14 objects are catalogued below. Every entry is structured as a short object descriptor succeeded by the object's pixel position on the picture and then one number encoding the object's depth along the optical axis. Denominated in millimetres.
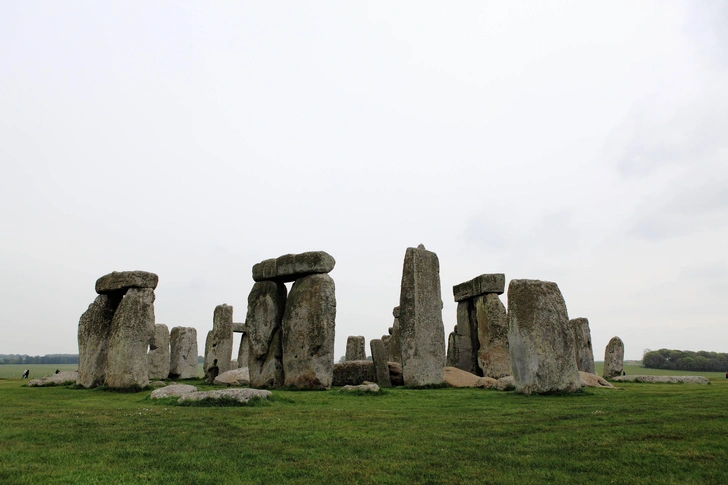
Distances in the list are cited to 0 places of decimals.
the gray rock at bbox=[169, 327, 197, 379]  23038
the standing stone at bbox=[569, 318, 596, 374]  20000
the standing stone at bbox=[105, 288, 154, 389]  12383
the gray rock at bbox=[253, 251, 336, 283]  14039
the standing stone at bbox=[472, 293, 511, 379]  17406
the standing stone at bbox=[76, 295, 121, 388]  13883
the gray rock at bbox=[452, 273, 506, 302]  18172
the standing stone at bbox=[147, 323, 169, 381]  21922
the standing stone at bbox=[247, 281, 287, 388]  14578
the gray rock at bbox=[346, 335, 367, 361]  26991
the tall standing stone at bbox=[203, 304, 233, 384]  18891
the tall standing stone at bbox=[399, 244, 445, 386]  13703
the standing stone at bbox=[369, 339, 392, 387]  14523
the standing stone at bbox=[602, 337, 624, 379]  20547
